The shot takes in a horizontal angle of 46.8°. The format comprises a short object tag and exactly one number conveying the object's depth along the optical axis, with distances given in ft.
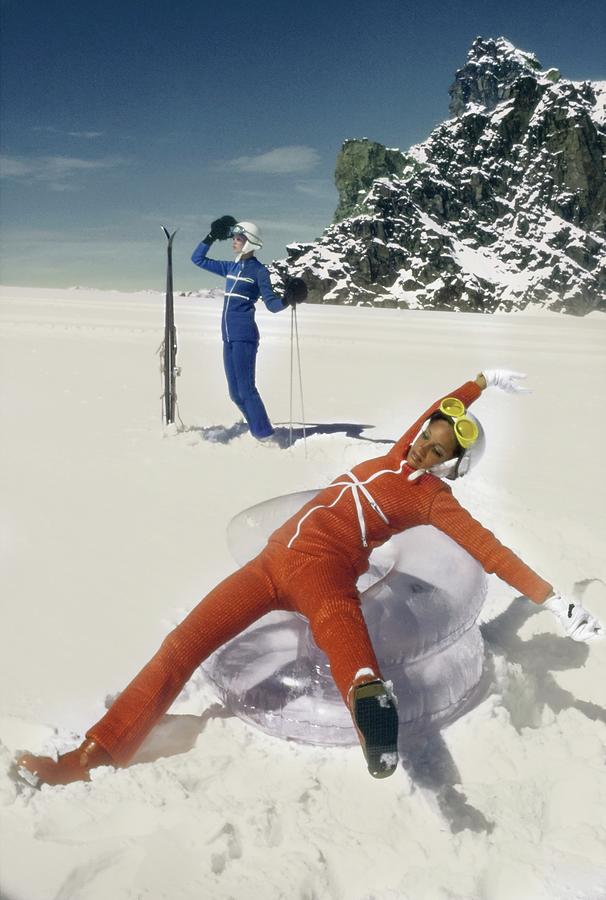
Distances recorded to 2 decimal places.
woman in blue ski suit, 20.53
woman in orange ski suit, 7.66
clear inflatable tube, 8.52
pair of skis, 22.03
